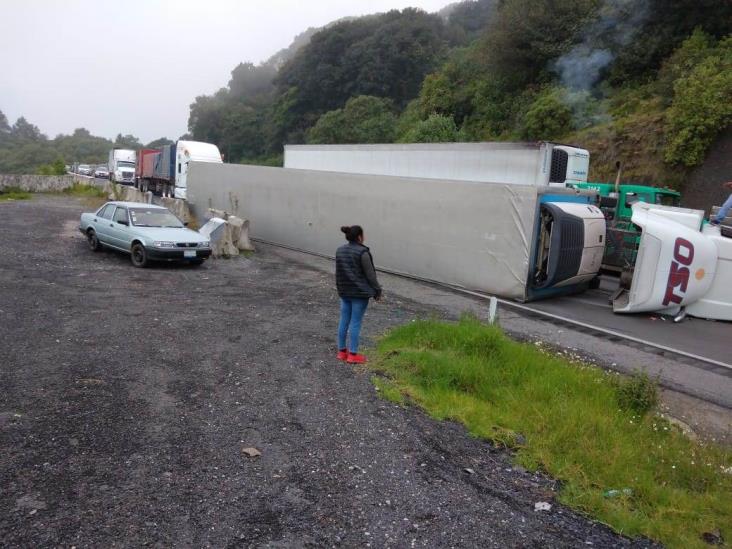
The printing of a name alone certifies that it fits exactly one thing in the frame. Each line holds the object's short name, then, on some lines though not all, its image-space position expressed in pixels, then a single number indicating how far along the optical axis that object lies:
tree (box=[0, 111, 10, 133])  136.07
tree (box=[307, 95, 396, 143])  45.41
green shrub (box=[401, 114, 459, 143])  31.28
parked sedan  12.82
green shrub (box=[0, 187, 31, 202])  28.87
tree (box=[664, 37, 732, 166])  18.83
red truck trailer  32.09
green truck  14.90
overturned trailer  11.63
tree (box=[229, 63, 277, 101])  110.56
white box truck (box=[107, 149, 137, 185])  40.94
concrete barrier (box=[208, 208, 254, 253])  16.22
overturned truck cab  10.84
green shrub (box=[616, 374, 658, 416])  6.18
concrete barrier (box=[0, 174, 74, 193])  32.66
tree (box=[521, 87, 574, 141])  25.78
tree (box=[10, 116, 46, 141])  131.62
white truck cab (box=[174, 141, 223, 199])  26.78
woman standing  6.74
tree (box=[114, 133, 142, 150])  124.80
